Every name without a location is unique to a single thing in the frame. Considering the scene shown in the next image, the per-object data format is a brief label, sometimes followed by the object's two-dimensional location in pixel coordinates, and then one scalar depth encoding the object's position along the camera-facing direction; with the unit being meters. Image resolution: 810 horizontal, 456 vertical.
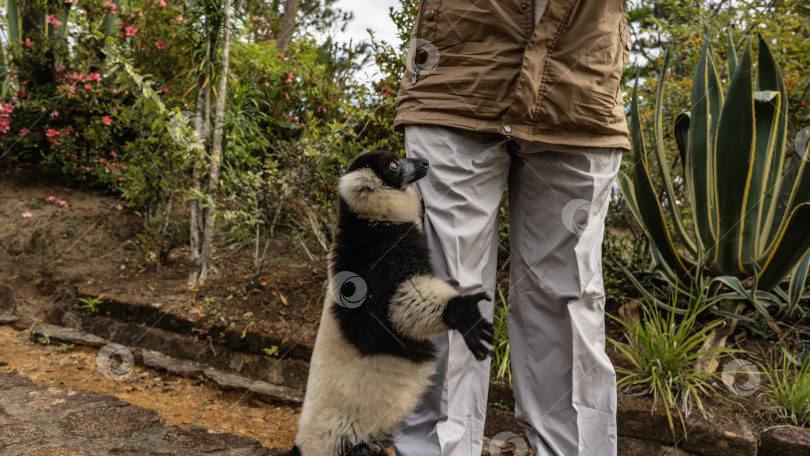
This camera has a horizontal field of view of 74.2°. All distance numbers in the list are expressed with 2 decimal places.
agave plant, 3.04
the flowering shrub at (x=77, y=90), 5.01
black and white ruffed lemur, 1.80
